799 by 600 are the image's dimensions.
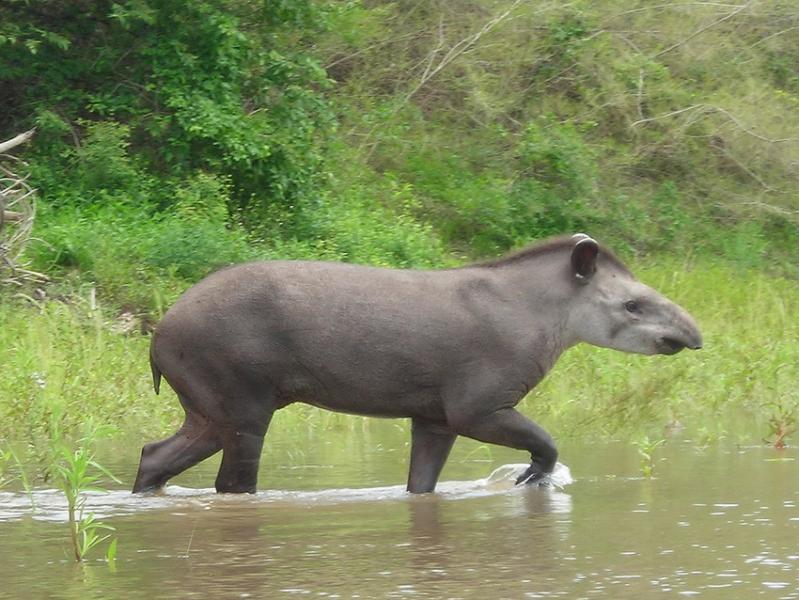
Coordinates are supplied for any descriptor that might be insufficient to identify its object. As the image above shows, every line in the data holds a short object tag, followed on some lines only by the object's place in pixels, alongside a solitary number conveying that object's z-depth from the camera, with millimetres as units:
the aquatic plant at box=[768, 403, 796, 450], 19125
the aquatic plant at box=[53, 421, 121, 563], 12125
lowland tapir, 16047
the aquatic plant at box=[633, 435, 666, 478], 16906
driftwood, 27672
